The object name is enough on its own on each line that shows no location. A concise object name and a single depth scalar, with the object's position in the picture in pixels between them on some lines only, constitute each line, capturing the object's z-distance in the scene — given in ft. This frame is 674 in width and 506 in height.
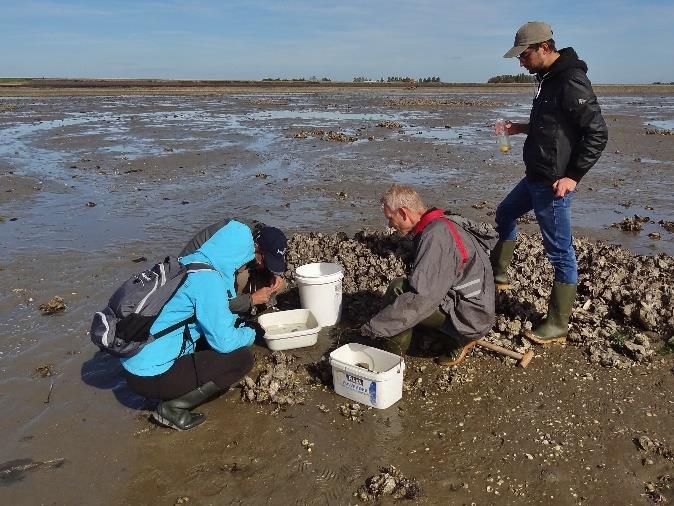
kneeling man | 14.01
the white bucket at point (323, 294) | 17.95
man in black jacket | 14.99
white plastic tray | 17.04
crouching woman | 12.57
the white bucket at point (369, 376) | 14.01
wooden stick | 16.05
